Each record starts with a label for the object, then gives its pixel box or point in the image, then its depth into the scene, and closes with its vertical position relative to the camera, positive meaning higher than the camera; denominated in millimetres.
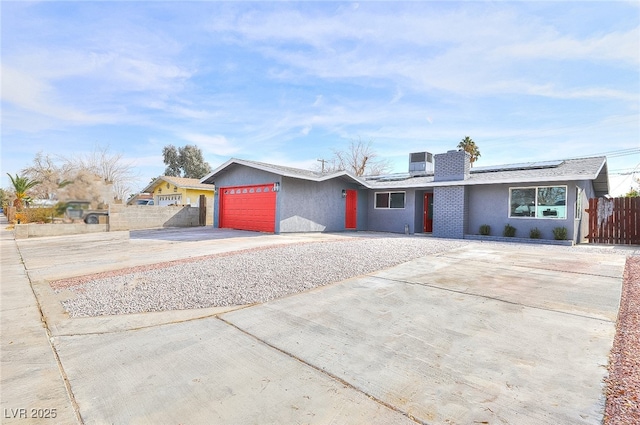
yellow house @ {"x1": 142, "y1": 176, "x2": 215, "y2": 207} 24938 +1512
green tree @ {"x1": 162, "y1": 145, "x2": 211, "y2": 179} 36406 +5620
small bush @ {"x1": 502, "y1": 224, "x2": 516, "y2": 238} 12633 -903
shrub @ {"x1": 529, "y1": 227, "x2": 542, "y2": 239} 12059 -945
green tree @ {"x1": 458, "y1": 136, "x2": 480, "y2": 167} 30664 +6364
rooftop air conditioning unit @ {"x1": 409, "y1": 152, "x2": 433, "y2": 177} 19078 +2936
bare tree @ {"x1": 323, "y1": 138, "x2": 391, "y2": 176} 33781 +5463
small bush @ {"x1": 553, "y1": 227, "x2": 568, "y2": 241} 11359 -885
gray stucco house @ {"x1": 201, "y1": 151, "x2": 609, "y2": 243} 12000 +525
